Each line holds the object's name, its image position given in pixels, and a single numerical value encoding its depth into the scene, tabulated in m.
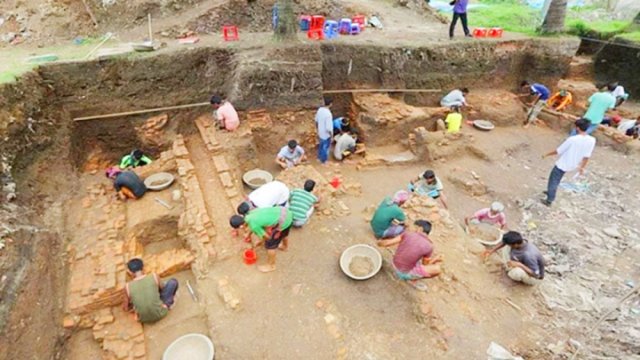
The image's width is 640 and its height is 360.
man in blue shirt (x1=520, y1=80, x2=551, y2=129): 10.31
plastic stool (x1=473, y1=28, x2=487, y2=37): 11.08
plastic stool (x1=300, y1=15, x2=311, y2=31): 10.24
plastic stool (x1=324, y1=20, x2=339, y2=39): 9.96
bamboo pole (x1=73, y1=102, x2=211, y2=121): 8.17
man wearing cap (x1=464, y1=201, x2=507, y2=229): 6.24
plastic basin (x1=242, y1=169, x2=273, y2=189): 7.54
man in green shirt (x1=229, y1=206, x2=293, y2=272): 5.08
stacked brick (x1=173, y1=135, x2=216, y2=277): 5.57
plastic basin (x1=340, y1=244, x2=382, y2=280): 5.20
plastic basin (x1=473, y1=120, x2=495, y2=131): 10.01
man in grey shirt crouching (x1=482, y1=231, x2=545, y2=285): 5.04
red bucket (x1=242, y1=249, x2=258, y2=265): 5.38
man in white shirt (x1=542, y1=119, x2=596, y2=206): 6.56
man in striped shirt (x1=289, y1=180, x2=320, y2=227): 5.83
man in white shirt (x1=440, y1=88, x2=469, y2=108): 10.06
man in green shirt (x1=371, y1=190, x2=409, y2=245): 5.57
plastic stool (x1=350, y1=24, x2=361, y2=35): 10.59
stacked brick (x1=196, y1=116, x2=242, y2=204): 6.73
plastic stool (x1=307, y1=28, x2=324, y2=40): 9.73
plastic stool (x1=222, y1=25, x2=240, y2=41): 9.50
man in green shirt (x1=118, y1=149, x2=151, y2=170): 8.09
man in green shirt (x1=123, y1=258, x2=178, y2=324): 4.92
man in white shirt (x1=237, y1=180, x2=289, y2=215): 5.56
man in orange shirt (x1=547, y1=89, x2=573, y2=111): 10.55
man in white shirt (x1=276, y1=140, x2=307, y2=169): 8.07
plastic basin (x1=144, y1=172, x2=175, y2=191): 7.31
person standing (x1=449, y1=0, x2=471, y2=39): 10.15
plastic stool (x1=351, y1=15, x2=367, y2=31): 11.03
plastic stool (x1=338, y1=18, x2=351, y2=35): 10.52
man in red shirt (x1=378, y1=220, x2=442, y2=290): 4.74
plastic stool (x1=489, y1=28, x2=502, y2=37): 11.01
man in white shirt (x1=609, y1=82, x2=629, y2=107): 10.67
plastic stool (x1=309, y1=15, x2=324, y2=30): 10.09
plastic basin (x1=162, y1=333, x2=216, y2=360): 4.46
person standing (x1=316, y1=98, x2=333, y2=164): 8.26
